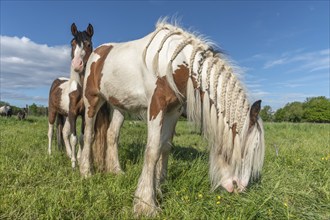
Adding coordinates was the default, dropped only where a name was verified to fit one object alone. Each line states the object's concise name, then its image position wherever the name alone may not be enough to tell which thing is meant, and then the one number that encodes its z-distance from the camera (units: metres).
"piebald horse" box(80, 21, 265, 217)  2.80
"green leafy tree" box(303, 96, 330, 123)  77.19
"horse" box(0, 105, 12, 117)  21.95
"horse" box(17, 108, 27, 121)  18.19
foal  4.96
